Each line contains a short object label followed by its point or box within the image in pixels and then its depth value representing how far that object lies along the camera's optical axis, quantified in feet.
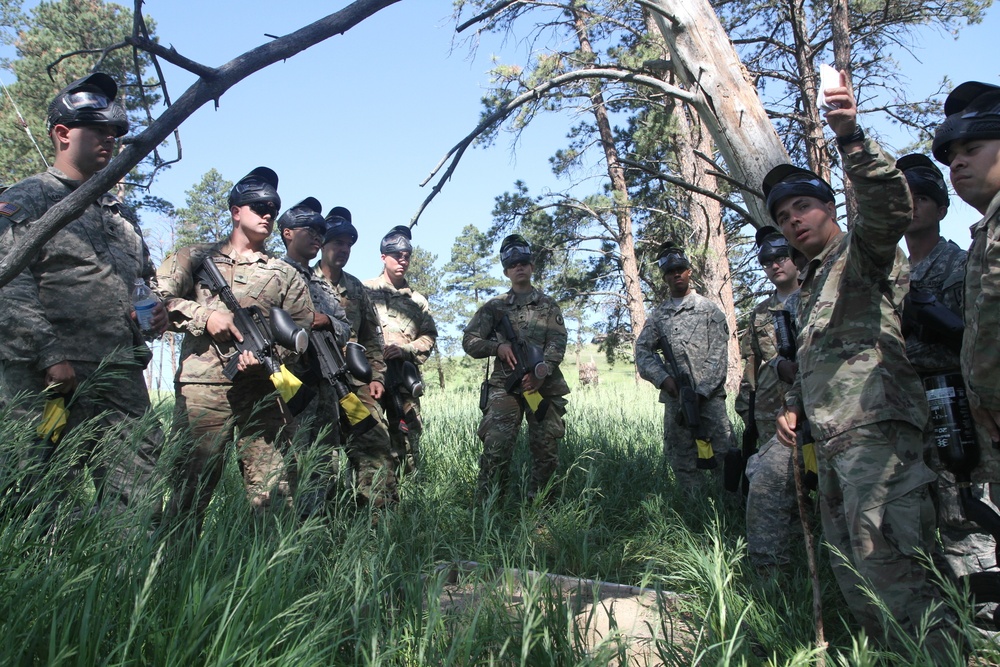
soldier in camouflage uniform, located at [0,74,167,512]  10.40
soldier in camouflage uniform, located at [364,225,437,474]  21.08
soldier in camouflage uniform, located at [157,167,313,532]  12.63
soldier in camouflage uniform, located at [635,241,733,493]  19.33
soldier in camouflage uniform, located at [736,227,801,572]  11.72
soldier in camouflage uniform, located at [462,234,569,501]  19.24
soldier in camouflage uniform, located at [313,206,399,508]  18.33
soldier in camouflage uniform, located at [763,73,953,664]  8.26
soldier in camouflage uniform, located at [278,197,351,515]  16.47
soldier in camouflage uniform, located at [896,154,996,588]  10.17
